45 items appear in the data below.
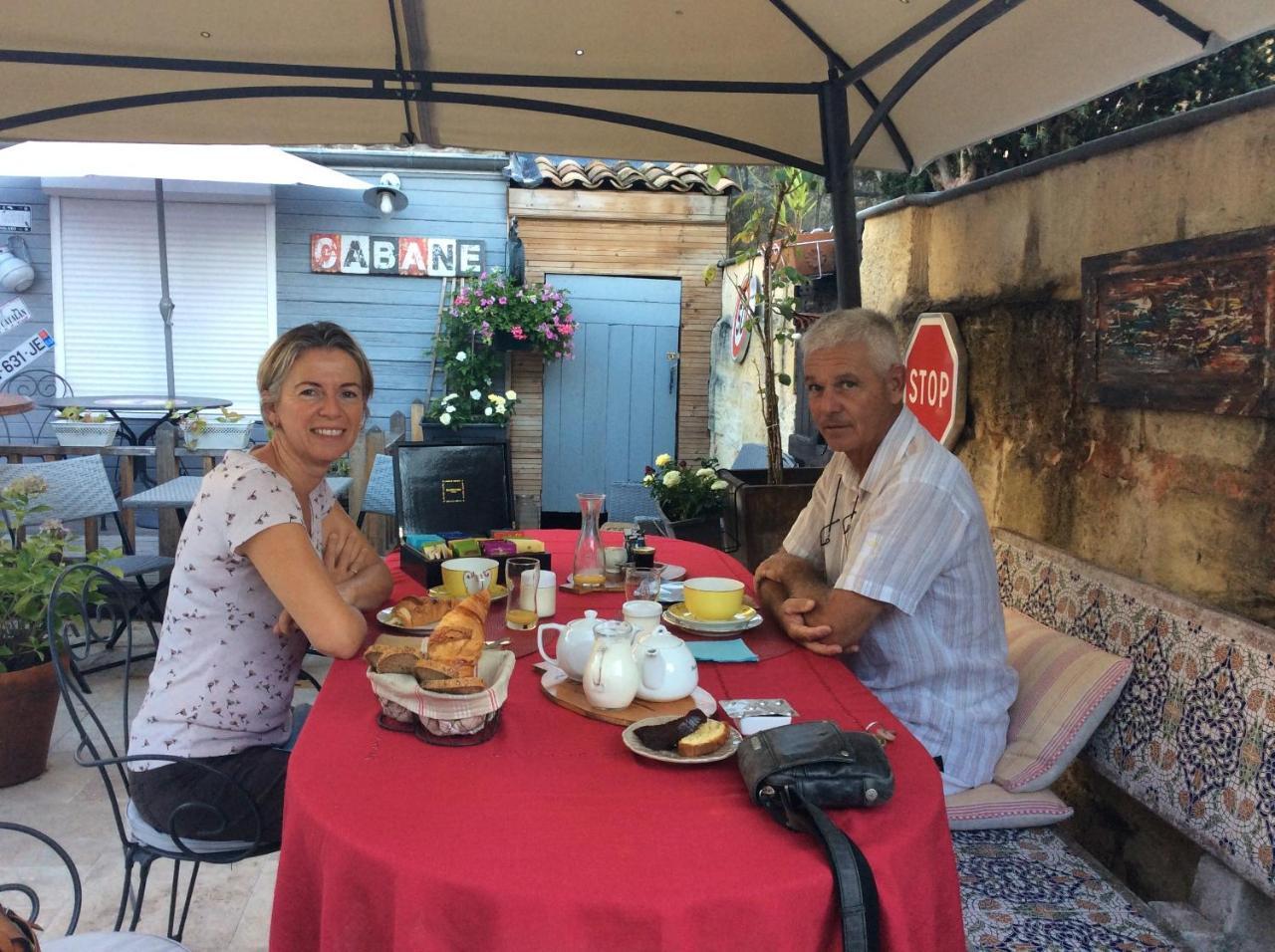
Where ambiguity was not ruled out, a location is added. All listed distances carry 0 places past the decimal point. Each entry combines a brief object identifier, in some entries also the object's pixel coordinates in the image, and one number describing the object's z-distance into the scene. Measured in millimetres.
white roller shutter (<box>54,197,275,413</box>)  7395
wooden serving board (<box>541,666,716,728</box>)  1645
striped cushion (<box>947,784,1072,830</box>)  2215
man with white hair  2127
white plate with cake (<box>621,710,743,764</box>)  1449
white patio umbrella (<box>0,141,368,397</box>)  6070
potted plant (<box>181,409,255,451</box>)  5672
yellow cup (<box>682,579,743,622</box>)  2219
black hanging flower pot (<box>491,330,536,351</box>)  7570
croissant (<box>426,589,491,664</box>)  1583
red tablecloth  1115
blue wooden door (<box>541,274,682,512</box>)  8070
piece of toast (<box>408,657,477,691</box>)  1546
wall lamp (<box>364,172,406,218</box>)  7438
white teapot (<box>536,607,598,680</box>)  1767
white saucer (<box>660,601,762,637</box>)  2170
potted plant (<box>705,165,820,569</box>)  4172
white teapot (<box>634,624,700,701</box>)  1666
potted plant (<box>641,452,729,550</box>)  4660
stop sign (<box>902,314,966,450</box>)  3551
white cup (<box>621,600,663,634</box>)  1969
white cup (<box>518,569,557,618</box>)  2301
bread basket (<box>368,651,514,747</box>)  1521
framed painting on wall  2062
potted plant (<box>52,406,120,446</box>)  5605
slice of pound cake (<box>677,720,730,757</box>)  1451
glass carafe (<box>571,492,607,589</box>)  2582
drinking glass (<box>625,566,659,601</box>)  2297
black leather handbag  1194
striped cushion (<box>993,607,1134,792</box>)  2246
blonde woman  1905
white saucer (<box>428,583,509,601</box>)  2438
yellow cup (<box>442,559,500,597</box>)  2398
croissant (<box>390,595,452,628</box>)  2150
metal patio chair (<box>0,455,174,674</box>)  4523
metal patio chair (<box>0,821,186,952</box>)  1580
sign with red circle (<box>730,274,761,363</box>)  6125
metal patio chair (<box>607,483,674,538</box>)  5078
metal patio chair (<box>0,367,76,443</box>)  7344
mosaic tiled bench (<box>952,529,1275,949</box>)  1826
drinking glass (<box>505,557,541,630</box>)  2225
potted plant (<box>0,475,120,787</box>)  3393
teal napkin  2004
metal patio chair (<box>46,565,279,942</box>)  1945
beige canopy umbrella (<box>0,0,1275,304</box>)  2818
